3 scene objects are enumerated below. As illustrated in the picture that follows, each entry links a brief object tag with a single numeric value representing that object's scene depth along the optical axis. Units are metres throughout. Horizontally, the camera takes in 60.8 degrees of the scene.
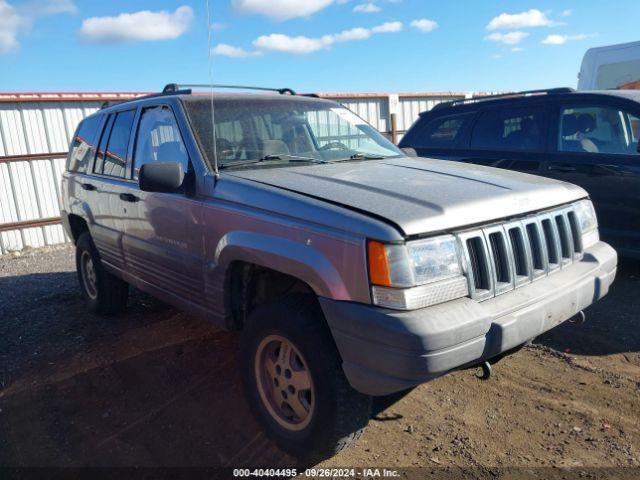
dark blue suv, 5.16
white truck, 9.62
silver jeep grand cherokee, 2.32
